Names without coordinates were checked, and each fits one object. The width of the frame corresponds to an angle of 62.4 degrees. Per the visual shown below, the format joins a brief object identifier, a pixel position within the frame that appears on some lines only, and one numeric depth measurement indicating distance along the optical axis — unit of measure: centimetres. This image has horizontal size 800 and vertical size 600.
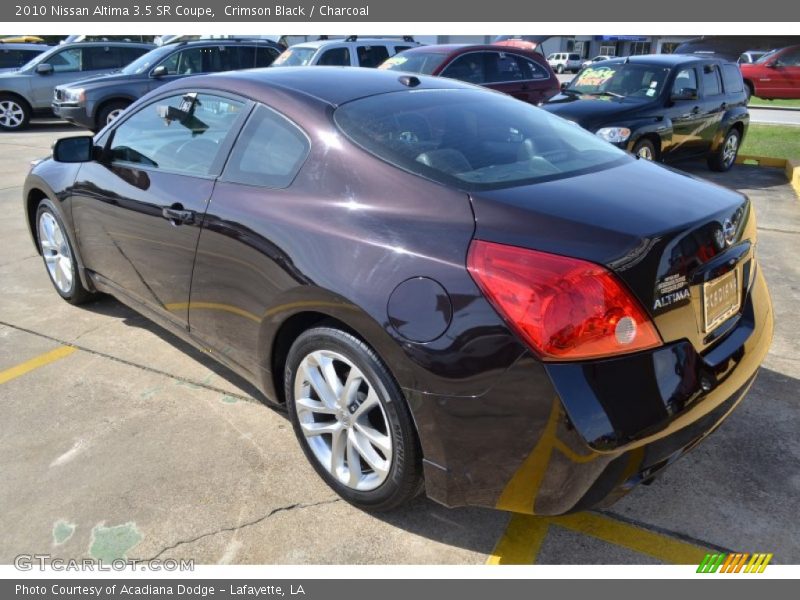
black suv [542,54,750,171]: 819
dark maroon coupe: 196
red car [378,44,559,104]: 1010
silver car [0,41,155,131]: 1443
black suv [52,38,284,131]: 1220
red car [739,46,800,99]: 2261
